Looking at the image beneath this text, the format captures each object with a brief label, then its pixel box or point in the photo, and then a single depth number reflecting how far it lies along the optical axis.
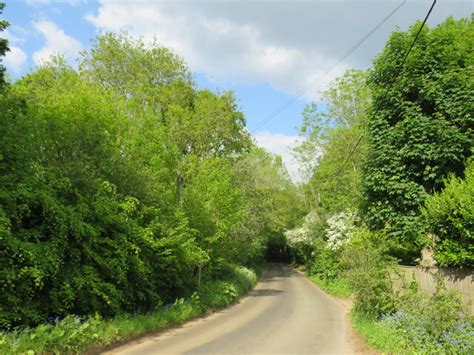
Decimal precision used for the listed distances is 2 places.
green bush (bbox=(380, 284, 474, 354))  7.48
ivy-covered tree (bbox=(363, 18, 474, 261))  12.25
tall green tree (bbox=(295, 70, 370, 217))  26.59
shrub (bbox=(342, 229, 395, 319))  11.87
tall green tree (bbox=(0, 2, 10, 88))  10.14
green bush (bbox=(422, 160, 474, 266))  8.73
